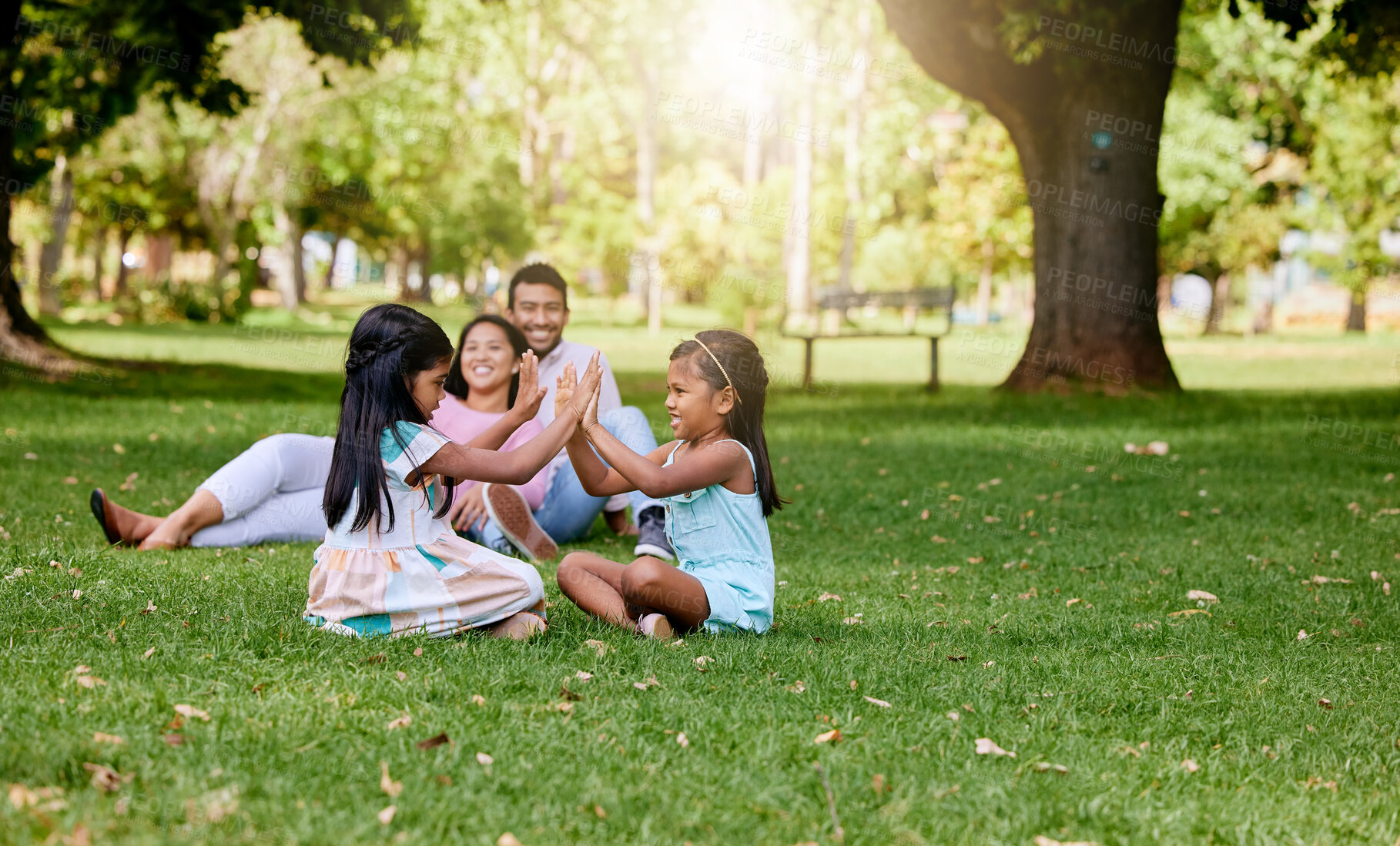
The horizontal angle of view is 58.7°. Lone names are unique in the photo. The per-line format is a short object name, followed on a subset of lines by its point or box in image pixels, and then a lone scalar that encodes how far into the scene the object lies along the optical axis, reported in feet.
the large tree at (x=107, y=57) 44.34
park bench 51.88
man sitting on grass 20.22
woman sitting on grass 19.30
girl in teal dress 13.71
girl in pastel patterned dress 13.14
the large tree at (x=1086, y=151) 44.80
